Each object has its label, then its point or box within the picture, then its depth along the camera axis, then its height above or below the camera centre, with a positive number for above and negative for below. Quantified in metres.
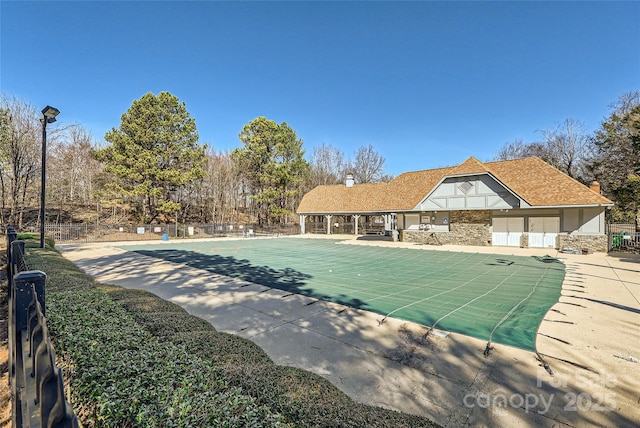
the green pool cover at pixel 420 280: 5.65 -2.00
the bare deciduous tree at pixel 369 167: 45.81 +7.73
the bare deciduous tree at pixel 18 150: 19.46 +4.39
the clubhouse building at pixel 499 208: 17.75 +0.62
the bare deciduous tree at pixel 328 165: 45.88 +8.17
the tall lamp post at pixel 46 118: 10.23 +3.48
